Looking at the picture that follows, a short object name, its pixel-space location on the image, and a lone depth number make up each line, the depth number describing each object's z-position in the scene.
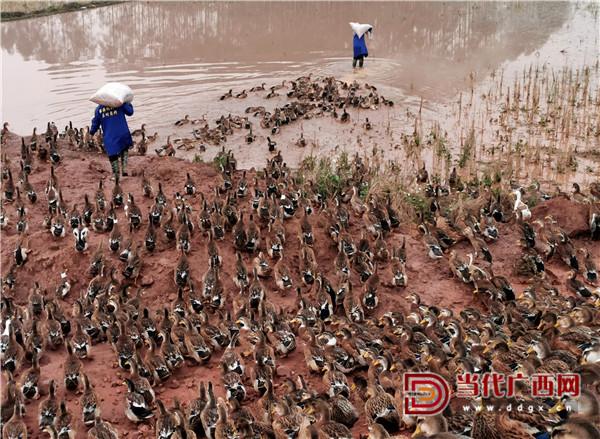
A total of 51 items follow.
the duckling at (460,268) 9.29
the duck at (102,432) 6.13
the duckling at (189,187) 11.48
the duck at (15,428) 6.32
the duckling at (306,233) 9.82
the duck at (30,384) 7.03
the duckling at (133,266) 9.29
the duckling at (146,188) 11.36
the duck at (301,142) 15.59
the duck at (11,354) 7.46
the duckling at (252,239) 9.84
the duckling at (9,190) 11.32
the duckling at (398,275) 9.22
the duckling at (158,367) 7.17
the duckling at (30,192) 11.20
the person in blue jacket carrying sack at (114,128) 12.10
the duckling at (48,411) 6.51
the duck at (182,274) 9.05
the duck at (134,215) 10.25
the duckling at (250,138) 15.83
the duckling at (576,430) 5.05
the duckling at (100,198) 10.71
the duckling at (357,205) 11.02
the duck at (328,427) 5.93
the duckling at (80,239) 9.62
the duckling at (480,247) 9.76
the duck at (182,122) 17.22
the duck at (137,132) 16.20
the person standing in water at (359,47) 21.95
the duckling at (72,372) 7.10
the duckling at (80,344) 7.62
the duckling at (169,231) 10.05
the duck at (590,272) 9.41
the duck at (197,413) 6.44
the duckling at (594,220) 10.58
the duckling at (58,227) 10.09
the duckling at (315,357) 7.16
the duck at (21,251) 9.65
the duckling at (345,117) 16.98
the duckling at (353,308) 8.33
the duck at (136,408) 6.59
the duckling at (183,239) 9.69
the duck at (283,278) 9.12
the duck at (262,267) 9.35
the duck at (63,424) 6.32
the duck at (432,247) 9.89
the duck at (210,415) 6.32
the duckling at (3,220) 10.51
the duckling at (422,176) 13.00
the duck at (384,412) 6.20
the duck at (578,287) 8.71
